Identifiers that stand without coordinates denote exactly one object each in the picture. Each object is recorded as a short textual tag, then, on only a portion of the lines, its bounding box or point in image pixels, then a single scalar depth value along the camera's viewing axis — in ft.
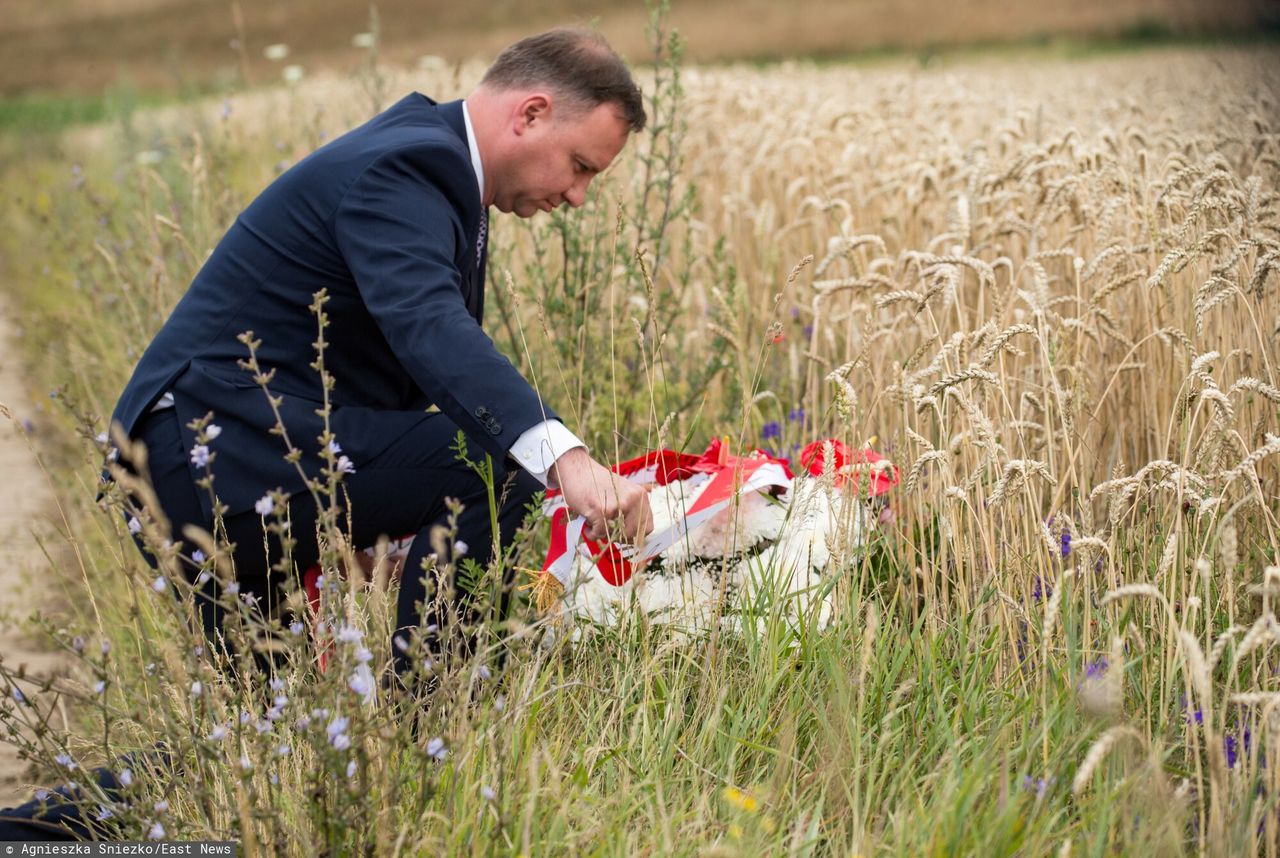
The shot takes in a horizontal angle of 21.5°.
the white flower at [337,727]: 11.73
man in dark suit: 12.95
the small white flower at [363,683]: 11.80
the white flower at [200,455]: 12.10
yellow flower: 11.90
